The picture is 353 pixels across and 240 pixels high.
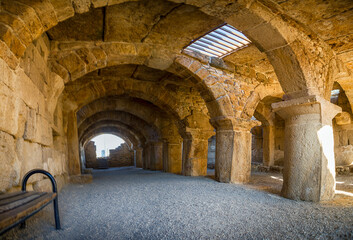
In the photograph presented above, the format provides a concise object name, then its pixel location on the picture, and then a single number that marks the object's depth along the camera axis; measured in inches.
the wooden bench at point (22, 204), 45.1
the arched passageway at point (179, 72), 82.9
